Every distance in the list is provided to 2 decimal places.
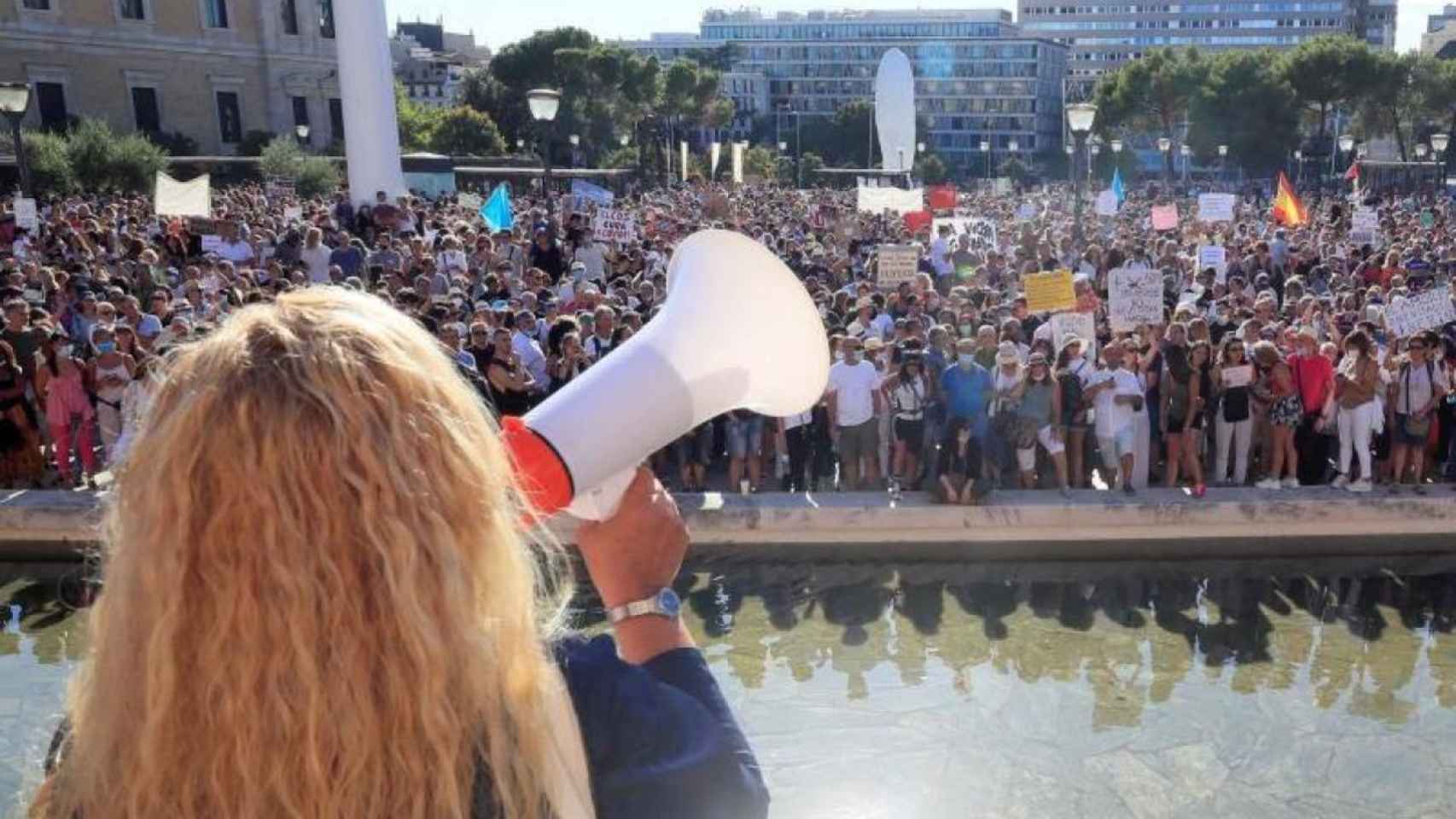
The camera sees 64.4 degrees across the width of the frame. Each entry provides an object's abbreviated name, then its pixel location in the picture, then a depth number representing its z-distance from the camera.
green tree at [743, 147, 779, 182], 62.64
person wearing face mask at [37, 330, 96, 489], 9.52
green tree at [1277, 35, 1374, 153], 69.81
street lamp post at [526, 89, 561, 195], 16.56
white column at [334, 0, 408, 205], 20.23
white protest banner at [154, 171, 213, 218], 15.52
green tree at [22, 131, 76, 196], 27.86
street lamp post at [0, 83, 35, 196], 14.17
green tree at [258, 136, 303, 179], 32.21
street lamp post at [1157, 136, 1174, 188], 47.26
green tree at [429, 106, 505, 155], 58.09
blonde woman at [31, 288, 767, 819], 1.13
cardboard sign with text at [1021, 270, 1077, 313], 10.30
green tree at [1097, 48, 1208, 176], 76.12
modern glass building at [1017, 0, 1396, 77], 137.12
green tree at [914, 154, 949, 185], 75.55
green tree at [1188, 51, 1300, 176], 71.19
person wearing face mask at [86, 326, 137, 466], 9.51
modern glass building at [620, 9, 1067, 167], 133.50
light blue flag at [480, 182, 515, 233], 17.67
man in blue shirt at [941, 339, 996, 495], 9.25
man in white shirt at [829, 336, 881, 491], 9.46
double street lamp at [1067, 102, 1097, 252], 18.39
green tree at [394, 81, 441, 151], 59.40
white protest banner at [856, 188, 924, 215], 22.03
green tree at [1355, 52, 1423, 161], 69.82
